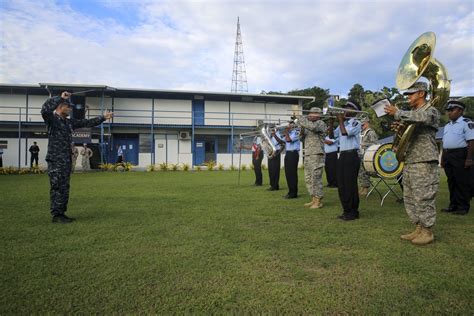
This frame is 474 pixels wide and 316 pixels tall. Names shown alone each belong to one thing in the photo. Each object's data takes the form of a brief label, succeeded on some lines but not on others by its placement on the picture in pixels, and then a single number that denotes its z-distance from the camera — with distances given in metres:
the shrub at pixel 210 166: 23.75
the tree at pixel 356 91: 40.89
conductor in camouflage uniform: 5.53
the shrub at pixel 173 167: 23.18
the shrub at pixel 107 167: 21.92
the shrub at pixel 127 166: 22.02
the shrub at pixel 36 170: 19.94
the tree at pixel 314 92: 43.00
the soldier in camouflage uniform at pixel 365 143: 8.88
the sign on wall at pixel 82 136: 22.48
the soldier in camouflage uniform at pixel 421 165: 4.16
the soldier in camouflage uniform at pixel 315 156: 6.83
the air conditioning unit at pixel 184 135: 26.53
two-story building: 24.12
